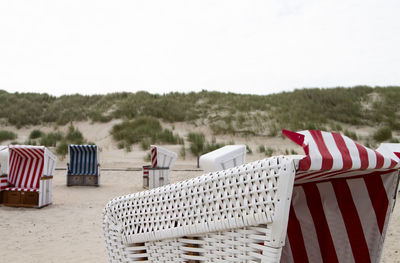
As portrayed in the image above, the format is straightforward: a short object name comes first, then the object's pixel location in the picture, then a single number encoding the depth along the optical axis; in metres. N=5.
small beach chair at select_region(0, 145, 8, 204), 8.94
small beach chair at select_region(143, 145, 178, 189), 11.85
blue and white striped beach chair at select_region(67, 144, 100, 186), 12.80
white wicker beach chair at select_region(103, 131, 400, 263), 1.72
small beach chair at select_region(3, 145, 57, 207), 8.82
